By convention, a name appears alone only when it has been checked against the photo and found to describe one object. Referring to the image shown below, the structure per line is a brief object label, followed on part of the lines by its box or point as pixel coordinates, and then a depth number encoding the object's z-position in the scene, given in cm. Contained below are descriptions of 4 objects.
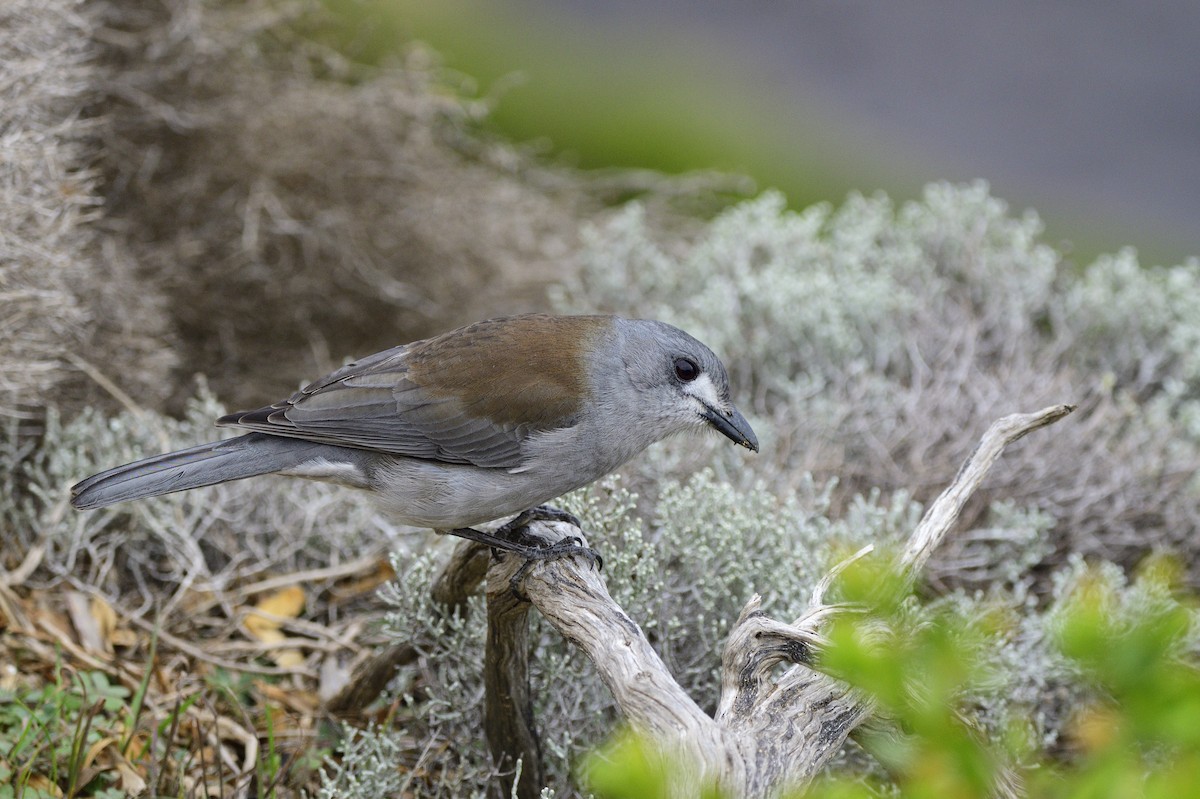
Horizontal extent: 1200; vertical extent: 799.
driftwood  390
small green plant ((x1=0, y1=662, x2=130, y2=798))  545
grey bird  562
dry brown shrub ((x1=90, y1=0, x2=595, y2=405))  996
